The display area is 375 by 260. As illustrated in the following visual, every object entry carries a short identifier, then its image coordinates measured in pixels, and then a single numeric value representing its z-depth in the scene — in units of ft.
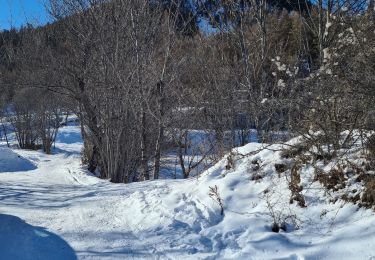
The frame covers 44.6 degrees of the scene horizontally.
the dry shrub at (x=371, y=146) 15.12
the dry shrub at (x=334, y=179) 15.48
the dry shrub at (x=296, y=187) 15.95
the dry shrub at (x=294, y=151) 18.28
